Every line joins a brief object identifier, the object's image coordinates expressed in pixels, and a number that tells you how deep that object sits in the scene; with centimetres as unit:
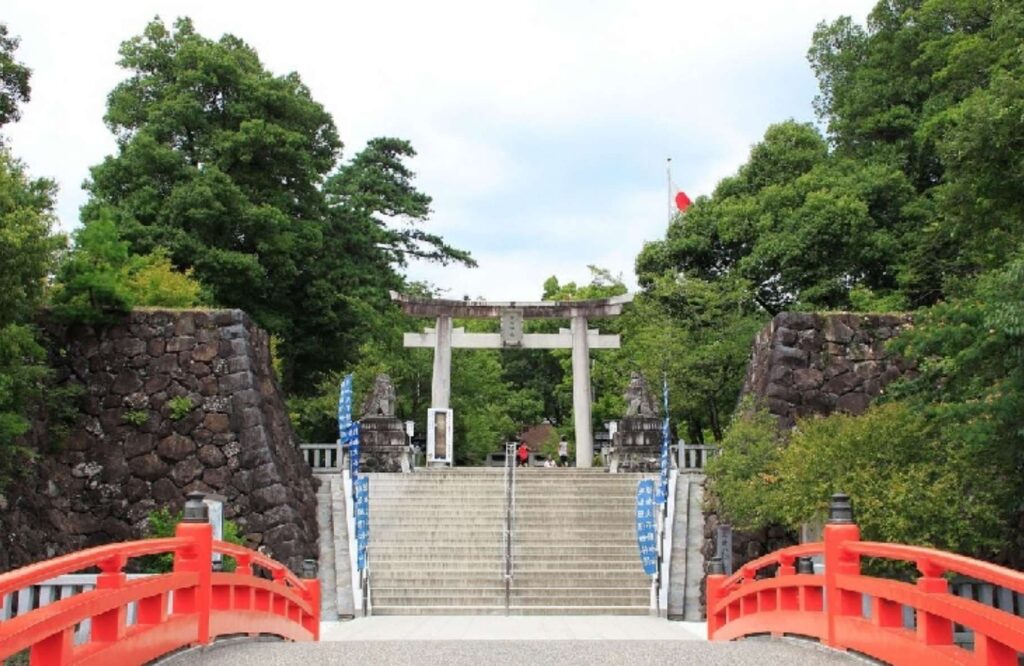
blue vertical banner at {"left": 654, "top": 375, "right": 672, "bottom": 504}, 1742
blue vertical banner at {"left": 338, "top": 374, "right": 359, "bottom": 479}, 1789
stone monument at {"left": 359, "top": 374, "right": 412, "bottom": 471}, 2138
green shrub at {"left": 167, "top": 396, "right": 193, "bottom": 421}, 1670
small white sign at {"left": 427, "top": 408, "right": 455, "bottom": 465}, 2308
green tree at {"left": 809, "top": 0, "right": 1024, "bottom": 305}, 1127
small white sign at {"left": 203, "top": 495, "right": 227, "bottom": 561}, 1331
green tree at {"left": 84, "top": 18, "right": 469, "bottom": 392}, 2286
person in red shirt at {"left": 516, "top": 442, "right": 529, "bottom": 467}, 3388
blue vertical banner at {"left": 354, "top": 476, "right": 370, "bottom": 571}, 1596
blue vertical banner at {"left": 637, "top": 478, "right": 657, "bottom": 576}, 1491
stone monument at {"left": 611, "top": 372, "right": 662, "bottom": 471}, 2172
